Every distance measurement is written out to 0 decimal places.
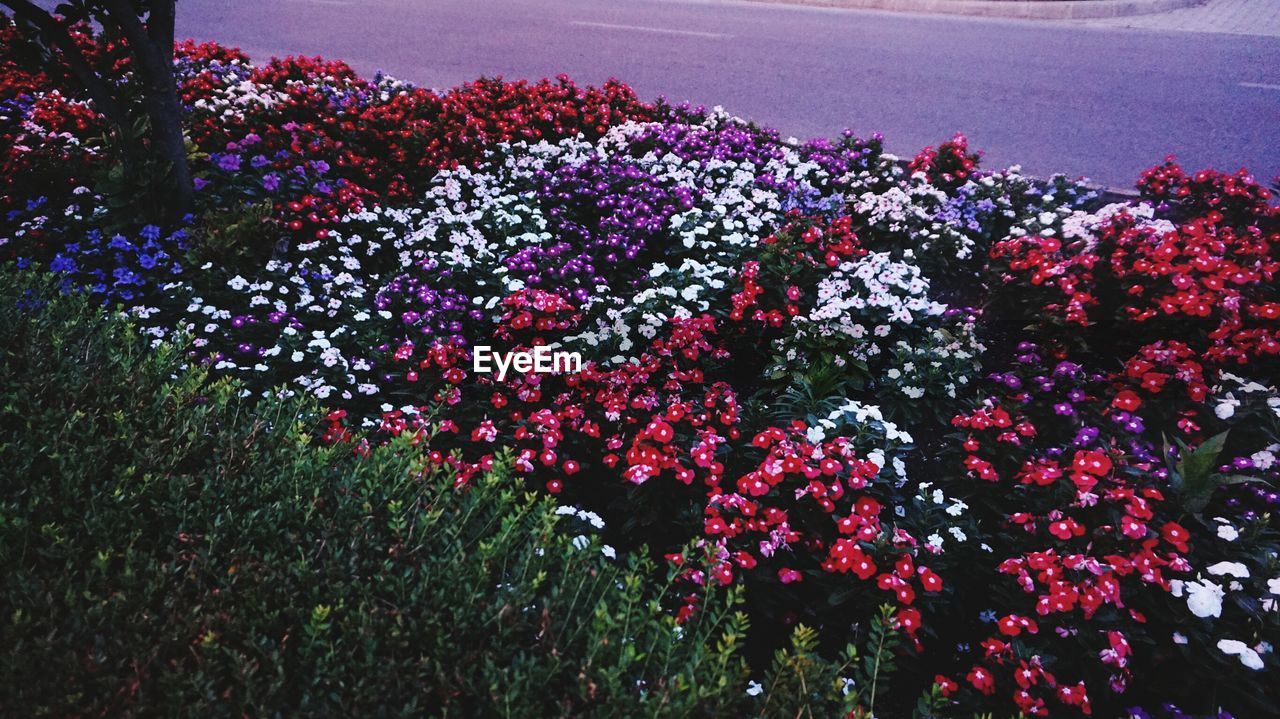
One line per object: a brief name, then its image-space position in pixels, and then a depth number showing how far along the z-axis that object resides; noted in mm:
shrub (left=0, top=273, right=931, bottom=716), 1732
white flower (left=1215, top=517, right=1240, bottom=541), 2781
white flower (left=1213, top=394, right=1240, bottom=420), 3332
